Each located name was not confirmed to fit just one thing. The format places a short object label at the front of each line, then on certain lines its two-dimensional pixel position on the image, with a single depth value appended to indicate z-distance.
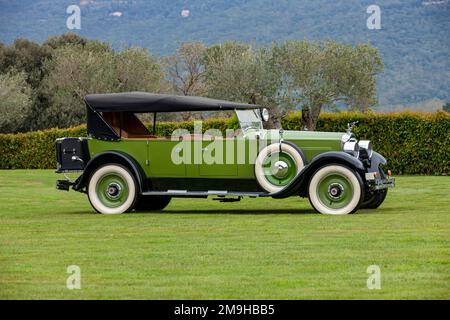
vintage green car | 15.41
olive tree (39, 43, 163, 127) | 59.84
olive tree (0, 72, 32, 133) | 55.81
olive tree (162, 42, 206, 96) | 68.06
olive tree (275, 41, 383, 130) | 46.50
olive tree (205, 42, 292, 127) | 45.72
